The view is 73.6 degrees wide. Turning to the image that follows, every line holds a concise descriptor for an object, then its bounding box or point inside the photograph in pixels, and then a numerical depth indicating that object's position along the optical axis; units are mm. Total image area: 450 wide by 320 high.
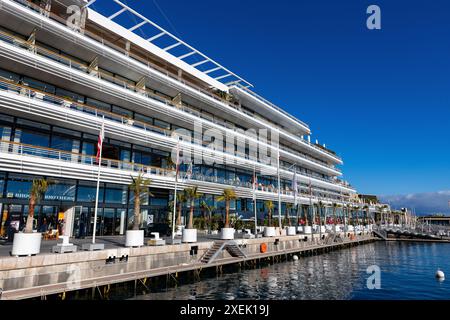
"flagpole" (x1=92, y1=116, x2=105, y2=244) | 21200
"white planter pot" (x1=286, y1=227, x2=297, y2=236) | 37688
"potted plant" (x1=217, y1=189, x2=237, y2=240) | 26641
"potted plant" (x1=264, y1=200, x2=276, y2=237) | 32750
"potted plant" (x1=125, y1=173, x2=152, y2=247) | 19641
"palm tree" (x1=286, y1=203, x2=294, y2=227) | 44919
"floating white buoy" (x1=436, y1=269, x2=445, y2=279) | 25053
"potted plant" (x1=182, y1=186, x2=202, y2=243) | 23234
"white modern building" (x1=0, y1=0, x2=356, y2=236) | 21875
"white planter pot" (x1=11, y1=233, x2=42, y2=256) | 14703
